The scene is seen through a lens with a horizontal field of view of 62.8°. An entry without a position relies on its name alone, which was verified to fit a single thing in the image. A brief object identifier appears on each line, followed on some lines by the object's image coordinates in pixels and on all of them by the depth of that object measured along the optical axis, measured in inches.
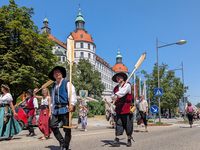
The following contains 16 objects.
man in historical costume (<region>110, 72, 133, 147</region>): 179.1
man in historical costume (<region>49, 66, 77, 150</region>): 146.0
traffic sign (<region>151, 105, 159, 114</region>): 484.5
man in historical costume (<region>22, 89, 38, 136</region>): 265.4
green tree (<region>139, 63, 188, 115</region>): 1191.0
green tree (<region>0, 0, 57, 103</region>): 603.8
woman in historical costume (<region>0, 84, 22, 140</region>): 215.7
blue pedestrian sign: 516.0
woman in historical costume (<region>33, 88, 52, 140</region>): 221.4
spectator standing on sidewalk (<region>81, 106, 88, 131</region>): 388.6
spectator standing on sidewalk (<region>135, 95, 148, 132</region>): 335.1
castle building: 2514.3
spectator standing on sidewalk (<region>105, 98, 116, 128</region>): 444.5
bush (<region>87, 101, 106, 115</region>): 1168.5
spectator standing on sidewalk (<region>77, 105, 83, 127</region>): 410.1
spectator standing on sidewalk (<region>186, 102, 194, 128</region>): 421.8
